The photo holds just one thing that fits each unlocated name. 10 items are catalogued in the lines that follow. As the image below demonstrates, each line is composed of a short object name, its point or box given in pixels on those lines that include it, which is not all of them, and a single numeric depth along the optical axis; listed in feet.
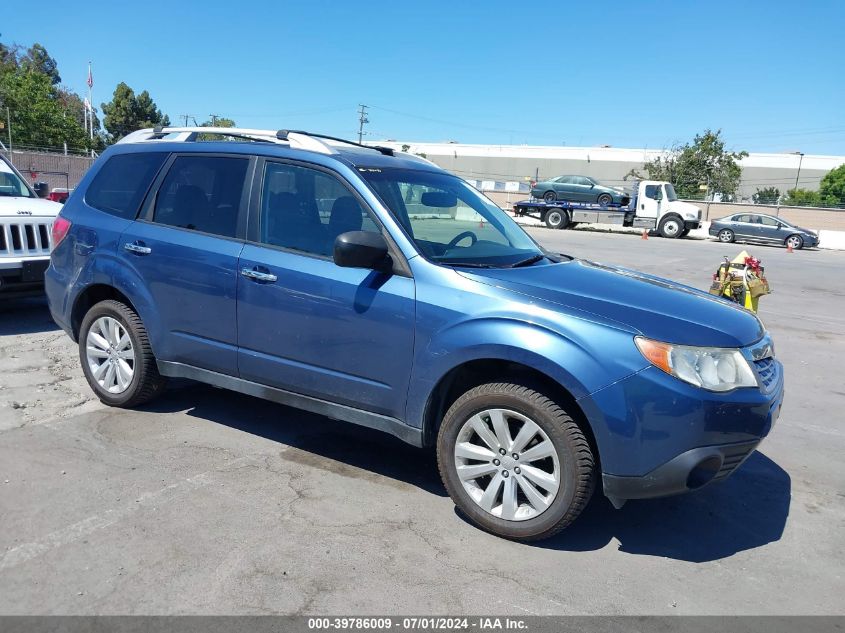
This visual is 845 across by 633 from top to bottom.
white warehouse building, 263.49
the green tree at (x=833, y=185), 230.44
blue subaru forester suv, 10.27
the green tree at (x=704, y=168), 184.34
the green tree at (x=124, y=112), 234.17
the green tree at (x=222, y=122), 223.59
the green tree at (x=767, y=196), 224.98
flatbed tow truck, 105.91
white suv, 23.30
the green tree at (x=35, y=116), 152.87
